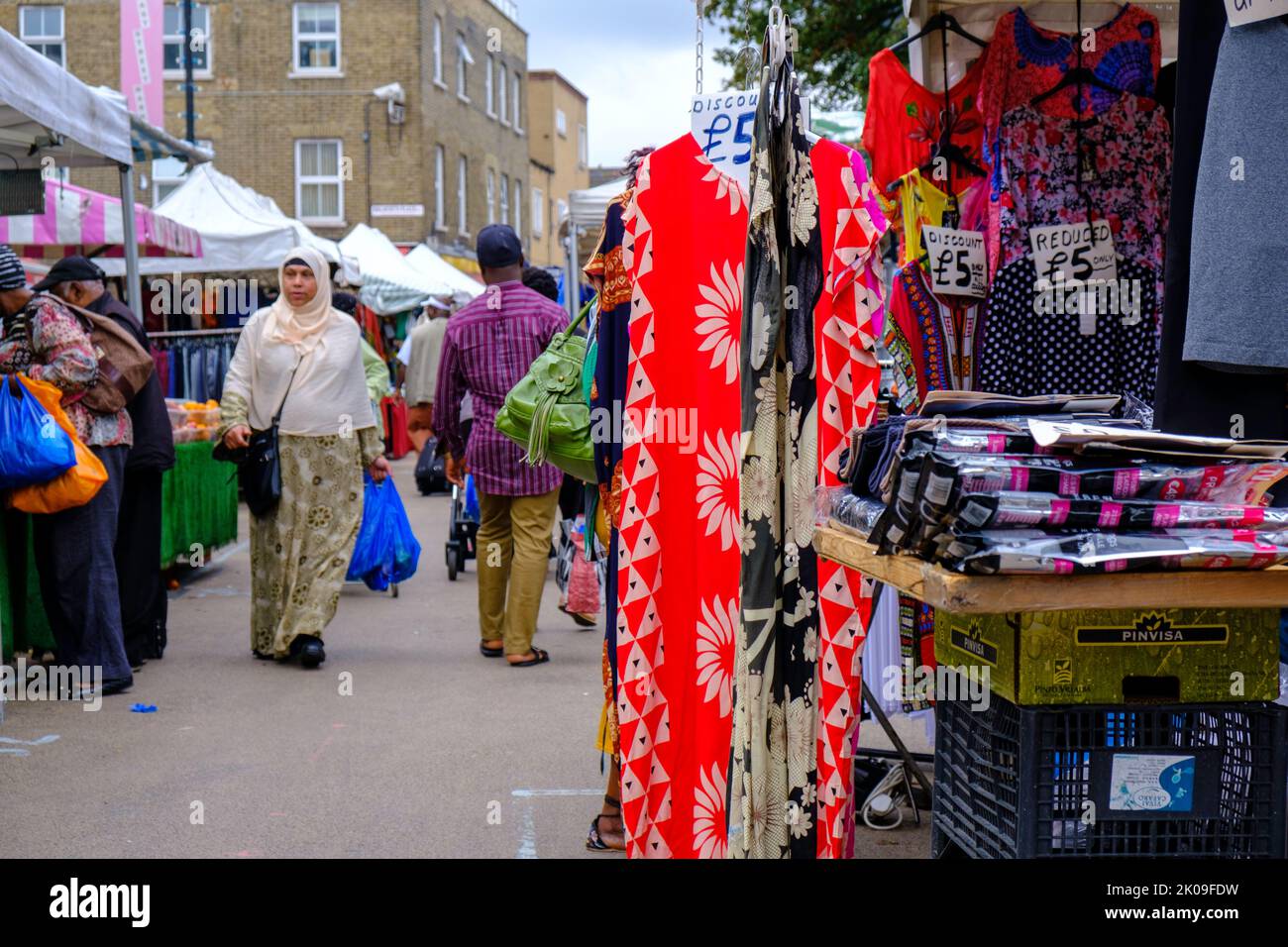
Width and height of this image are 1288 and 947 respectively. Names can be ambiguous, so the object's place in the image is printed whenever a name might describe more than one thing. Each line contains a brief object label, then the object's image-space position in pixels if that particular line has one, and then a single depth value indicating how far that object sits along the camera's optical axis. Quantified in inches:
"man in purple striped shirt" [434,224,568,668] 301.7
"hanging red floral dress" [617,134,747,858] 150.9
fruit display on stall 391.5
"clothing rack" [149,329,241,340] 559.9
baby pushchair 424.8
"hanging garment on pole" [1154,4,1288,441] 120.8
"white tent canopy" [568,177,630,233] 527.5
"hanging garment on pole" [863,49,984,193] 189.6
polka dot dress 171.0
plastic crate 106.9
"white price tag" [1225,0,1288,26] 112.3
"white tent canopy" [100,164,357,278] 606.5
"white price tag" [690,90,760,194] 142.9
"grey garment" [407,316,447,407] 576.4
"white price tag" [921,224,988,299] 177.0
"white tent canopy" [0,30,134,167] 262.1
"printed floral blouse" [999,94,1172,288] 171.6
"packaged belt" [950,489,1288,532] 97.6
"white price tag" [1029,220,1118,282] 168.9
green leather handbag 207.0
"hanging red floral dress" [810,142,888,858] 135.2
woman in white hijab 307.7
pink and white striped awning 458.3
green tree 677.9
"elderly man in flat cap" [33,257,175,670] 295.0
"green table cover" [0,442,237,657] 293.6
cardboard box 106.8
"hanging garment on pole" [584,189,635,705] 163.8
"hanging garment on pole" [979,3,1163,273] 173.9
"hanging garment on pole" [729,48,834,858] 123.8
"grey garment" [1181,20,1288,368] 112.8
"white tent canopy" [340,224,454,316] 911.0
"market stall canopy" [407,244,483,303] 992.9
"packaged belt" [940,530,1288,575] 95.3
